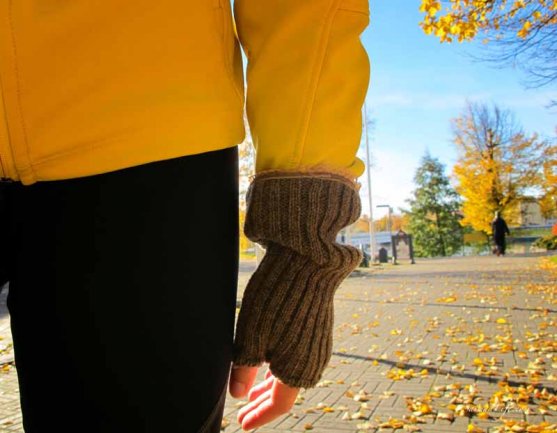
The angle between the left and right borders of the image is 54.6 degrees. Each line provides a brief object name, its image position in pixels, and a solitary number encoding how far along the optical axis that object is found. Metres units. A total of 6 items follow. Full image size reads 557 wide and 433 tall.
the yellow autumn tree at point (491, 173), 30.11
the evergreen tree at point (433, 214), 40.81
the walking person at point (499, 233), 24.16
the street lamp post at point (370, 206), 24.27
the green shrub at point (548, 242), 26.95
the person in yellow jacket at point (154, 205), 0.86
